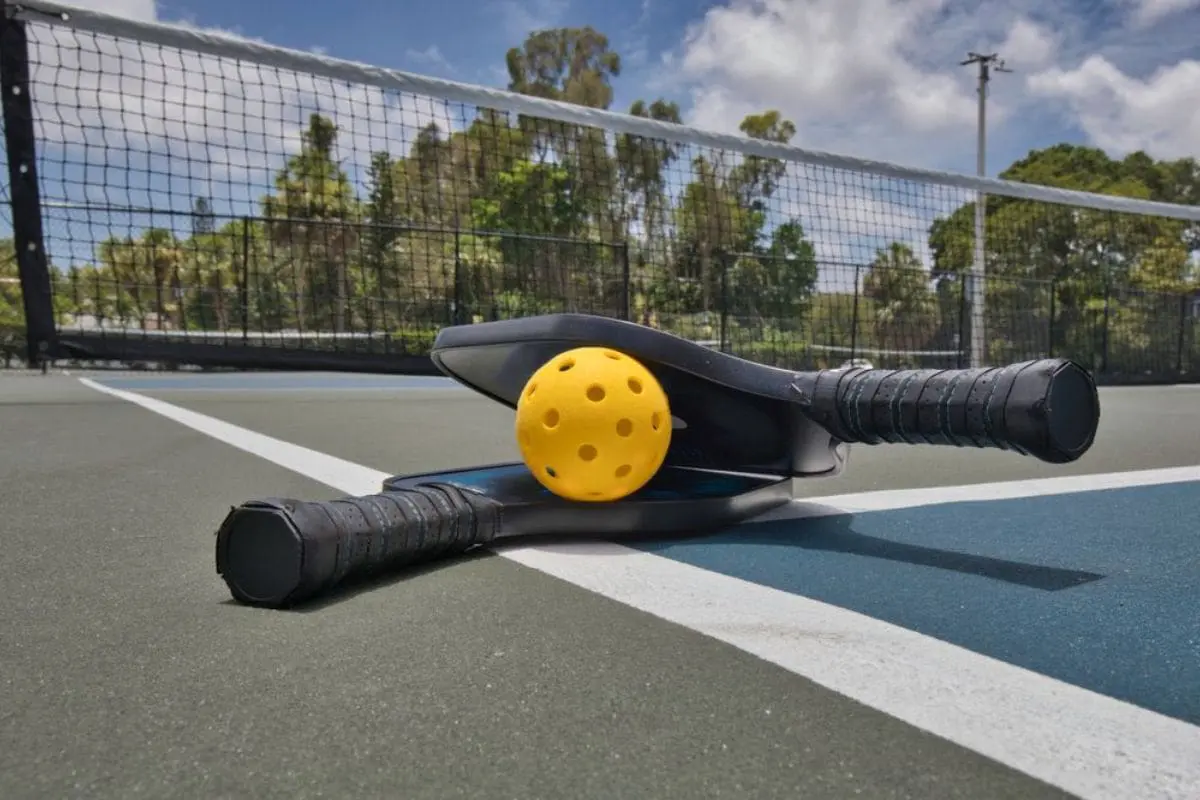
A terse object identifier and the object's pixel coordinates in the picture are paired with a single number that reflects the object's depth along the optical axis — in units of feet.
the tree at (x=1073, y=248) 49.90
